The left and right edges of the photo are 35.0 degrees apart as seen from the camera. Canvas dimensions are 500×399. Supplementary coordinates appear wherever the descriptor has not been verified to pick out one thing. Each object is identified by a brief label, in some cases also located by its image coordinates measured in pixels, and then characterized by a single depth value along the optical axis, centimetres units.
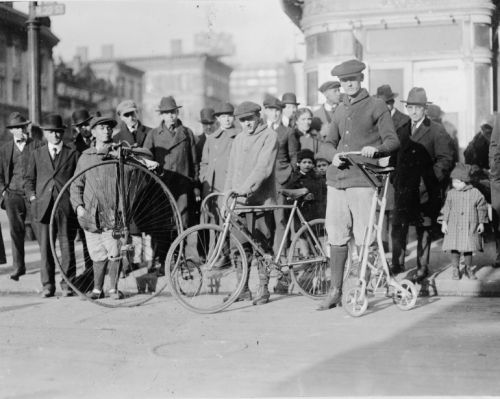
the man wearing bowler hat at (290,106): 1086
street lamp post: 1179
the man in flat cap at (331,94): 1008
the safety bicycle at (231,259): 731
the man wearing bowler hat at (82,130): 938
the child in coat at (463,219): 830
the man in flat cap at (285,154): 942
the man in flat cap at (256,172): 758
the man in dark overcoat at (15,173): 962
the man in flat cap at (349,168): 704
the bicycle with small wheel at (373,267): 689
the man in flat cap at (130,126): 955
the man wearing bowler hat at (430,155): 862
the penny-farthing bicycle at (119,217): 771
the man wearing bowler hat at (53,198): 834
